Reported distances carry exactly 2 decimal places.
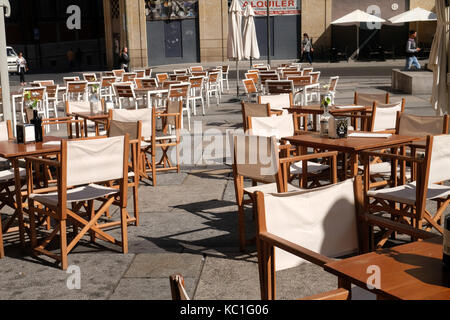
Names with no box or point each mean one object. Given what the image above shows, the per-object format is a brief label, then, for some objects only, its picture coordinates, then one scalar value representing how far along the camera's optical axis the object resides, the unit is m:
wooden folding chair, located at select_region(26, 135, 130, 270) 4.96
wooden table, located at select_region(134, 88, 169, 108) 12.93
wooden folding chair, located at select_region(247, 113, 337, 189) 6.29
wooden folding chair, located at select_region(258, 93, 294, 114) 9.11
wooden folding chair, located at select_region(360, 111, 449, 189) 5.94
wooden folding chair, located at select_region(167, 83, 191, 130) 13.27
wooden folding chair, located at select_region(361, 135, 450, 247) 4.66
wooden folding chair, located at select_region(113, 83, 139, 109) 12.80
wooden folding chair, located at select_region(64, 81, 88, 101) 15.39
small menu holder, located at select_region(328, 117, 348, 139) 5.97
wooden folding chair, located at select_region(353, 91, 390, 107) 9.05
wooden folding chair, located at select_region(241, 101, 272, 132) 7.92
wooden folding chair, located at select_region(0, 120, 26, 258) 6.20
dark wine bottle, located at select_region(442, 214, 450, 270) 2.33
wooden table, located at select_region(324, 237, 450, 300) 2.21
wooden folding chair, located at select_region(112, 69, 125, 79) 20.62
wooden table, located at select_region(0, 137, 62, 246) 5.44
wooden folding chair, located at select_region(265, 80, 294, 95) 12.10
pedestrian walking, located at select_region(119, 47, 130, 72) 29.04
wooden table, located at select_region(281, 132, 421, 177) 5.52
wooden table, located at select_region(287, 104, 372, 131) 8.50
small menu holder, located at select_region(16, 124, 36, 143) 6.02
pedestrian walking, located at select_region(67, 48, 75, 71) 45.44
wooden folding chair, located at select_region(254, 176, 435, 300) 3.16
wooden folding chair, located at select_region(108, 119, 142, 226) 6.07
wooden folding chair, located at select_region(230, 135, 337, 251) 4.96
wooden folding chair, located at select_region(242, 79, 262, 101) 14.11
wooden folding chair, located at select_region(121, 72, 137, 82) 18.73
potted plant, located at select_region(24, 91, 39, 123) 7.31
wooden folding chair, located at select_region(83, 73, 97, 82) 18.68
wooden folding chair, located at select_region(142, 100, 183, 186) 7.96
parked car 38.81
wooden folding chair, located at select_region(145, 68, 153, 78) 20.80
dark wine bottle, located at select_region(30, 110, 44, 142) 6.09
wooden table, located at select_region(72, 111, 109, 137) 8.84
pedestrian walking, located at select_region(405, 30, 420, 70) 22.78
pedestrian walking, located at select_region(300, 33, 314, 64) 34.66
